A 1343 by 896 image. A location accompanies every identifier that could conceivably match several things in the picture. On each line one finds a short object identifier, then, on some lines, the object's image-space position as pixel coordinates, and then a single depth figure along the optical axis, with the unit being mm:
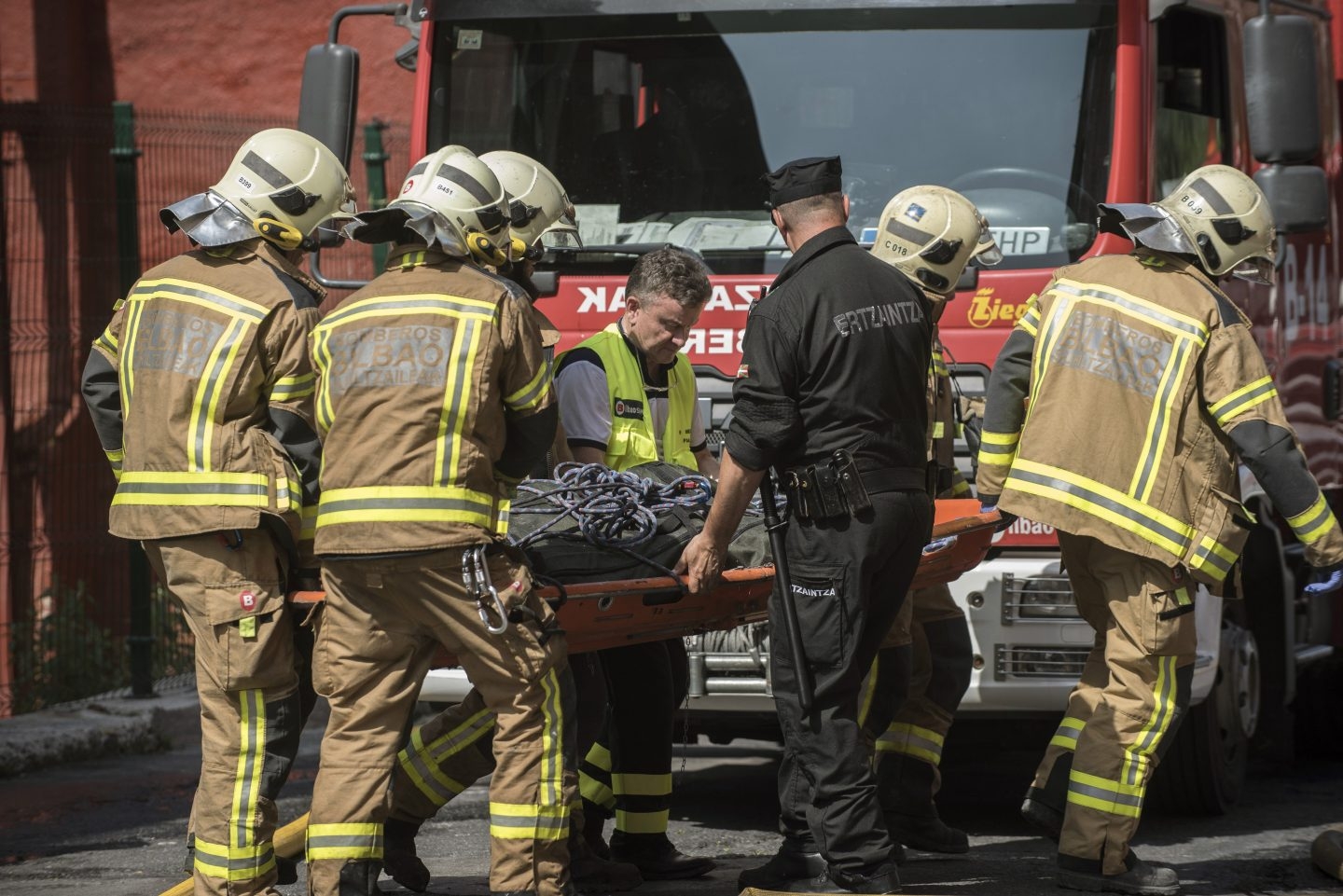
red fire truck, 12570
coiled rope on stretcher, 10195
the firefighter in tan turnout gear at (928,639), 11562
